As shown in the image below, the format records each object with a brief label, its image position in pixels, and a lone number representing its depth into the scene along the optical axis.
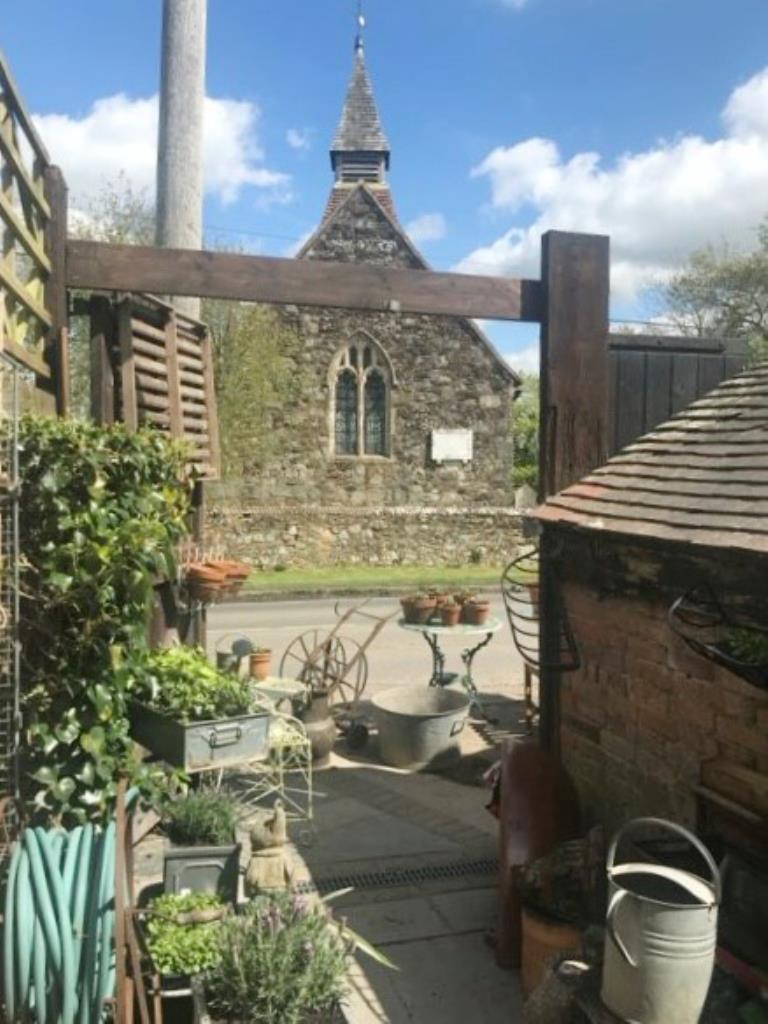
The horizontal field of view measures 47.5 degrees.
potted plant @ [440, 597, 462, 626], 8.56
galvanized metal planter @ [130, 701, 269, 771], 3.88
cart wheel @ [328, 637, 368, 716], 7.88
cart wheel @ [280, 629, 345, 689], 7.82
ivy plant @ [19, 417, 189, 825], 3.58
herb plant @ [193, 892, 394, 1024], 3.03
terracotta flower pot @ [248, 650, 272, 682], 8.79
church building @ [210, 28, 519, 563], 22.12
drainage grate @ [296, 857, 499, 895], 5.29
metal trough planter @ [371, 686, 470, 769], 7.39
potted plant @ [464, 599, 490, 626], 8.62
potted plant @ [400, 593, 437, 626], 8.62
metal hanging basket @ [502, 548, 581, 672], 5.02
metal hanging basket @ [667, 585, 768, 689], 3.31
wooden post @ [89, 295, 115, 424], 4.63
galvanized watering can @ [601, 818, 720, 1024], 2.94
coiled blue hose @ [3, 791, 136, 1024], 2.90
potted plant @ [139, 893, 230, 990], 3.29
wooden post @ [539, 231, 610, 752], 4.89
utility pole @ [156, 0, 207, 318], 5.21
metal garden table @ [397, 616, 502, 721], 8.42
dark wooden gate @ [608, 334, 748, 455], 6.14
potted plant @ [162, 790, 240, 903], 4.05
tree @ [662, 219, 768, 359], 32.81
